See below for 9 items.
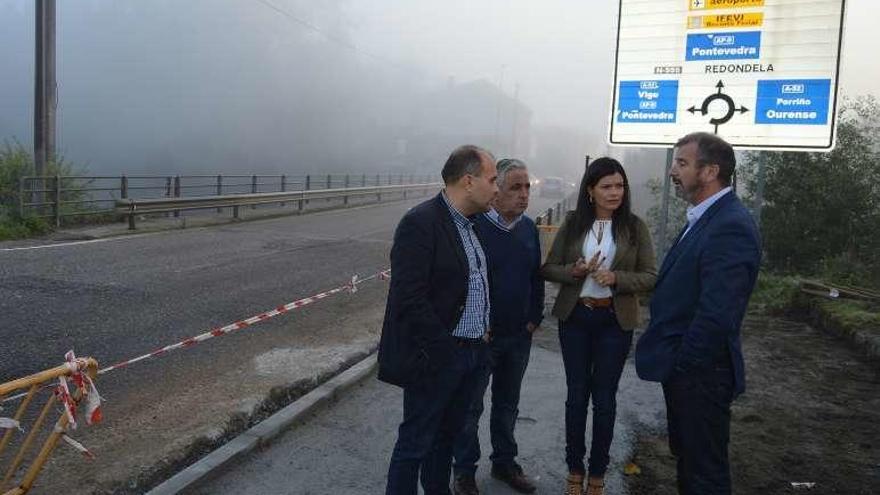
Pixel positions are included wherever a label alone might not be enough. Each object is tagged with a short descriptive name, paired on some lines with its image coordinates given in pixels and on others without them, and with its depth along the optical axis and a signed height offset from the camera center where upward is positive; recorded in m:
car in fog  45.09 -0.19
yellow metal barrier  3.04 -1.21
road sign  7.57 +1.39
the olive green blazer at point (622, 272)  3.72 -0.47
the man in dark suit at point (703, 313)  2.83 -0.51
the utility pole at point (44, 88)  15.90 +1.66
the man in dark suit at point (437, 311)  2.94 -0.58
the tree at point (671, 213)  17.30 -0.59
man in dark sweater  3.82 -0.74
